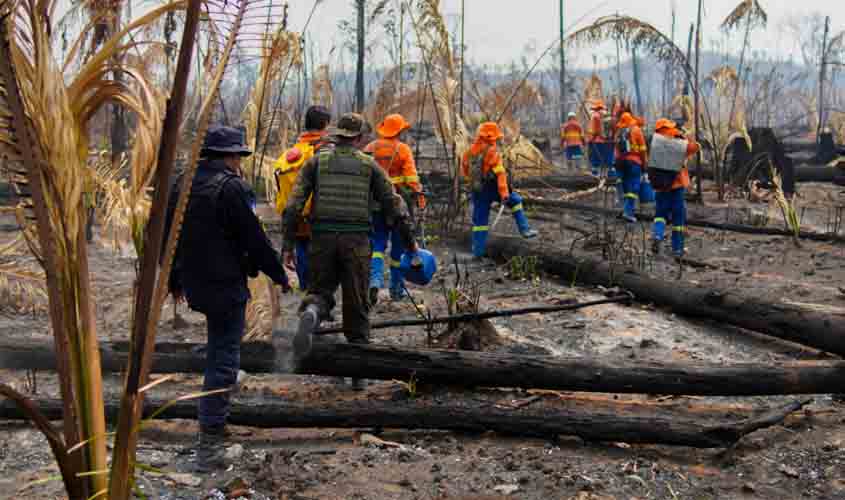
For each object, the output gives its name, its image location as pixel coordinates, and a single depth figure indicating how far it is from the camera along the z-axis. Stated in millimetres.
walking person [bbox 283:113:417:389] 5121
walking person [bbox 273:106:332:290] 5957
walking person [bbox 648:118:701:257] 9461
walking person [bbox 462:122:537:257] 9180
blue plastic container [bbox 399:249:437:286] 5594
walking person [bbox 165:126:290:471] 4023
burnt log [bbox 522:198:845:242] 10453
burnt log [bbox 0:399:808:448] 4203
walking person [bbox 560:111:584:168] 19031
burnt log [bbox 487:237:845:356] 5590
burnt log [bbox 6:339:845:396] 4578
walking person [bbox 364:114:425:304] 7008
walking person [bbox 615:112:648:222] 11180
